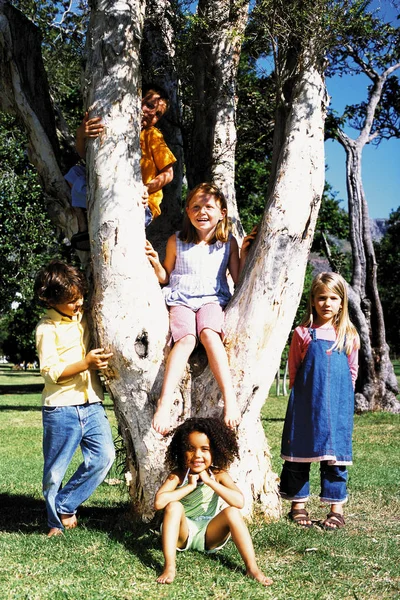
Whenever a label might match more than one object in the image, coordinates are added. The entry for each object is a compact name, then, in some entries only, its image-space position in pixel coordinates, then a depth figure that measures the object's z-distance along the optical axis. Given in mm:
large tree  4715
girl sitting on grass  3973
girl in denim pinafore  5191
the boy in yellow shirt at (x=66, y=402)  4812
